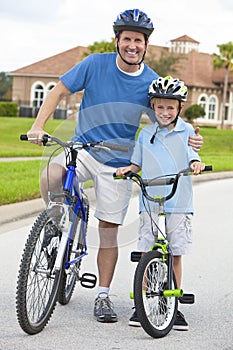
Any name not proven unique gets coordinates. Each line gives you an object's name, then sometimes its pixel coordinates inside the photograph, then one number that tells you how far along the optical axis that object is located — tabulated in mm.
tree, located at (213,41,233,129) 84812
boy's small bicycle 6113
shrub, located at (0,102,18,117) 68500
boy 6504
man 6551
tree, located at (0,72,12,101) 129250
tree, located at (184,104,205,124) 73394
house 86188
